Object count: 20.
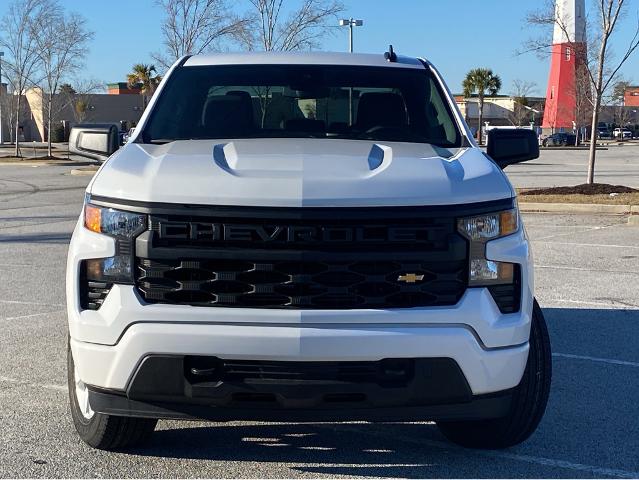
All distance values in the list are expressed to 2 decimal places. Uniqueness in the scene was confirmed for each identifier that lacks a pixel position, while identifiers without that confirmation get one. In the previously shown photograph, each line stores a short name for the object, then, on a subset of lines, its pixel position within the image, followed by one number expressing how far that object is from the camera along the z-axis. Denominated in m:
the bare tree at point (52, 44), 41.28
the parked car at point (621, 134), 91.81
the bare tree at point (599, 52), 19.30
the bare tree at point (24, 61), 41.44
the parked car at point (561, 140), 70.12
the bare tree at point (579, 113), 65.66
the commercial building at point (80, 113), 74.88
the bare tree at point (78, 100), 59.43
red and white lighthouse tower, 74.88
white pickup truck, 3.63
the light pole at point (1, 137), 77.30
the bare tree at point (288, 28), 26.34
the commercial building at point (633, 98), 116.56
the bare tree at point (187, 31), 28.64
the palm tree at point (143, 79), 53.62
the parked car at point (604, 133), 95.88
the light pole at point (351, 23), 37.32
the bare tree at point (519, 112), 91.88
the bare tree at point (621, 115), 100.69
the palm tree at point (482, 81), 85.31
